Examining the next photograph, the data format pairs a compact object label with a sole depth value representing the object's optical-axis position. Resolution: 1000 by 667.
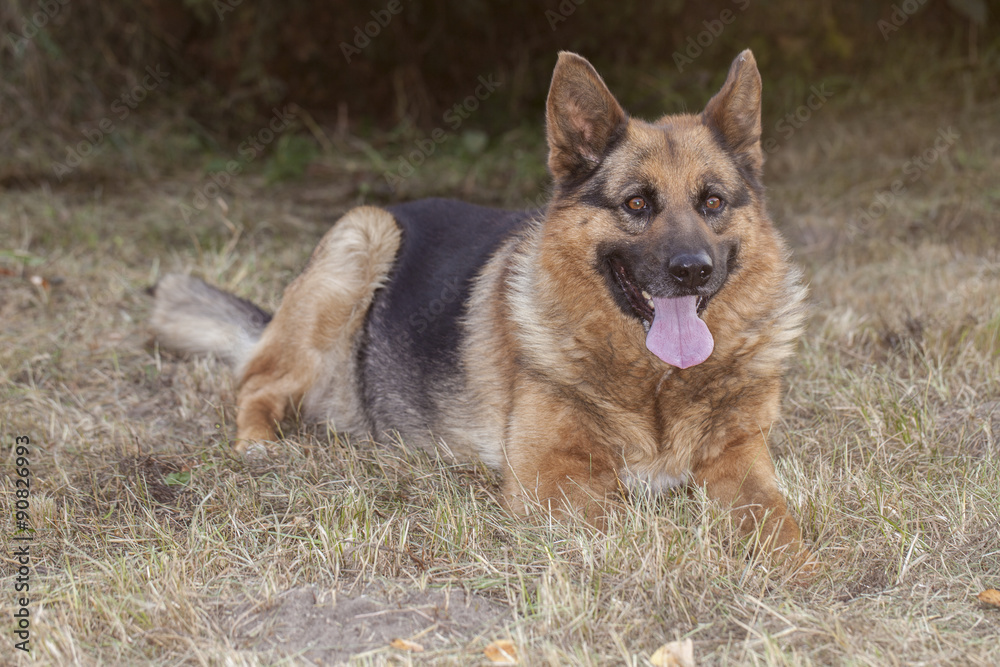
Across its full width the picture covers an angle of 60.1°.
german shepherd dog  3.00
